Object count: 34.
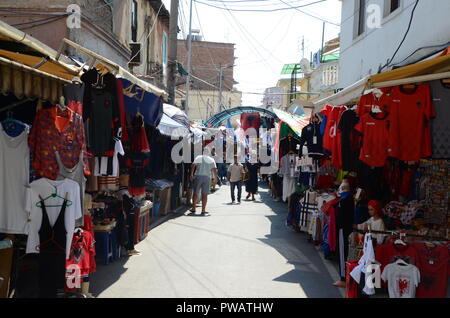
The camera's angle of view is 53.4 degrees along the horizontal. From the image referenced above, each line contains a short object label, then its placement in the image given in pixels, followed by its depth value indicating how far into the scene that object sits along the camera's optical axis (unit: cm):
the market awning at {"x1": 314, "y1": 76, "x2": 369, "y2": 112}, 622
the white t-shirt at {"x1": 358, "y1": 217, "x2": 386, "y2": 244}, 670
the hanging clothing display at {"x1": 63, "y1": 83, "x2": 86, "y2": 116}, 566
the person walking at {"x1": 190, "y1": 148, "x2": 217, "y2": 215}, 1410
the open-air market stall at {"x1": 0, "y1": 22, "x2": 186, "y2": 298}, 523
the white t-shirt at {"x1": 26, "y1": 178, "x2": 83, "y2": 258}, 537
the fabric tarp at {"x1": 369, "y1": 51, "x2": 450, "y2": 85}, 551
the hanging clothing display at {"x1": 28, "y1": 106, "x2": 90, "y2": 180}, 531
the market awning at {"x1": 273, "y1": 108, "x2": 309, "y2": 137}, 1216
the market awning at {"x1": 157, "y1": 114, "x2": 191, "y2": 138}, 1103
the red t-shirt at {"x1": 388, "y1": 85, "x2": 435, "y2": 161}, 621
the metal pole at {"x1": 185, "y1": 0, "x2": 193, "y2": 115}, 2300
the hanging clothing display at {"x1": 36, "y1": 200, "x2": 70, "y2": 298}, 540
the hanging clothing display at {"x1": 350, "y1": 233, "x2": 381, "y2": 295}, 571
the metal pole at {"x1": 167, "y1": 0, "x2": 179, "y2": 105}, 1655
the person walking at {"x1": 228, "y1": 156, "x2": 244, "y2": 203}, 1744
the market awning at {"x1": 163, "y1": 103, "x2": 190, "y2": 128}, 1308
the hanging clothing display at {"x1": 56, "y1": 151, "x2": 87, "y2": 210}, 549
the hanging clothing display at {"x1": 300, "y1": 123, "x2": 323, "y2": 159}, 952
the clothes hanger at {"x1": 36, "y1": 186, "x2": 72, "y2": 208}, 538
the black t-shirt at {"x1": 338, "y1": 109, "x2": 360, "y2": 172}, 698
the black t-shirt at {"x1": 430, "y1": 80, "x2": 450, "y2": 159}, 630
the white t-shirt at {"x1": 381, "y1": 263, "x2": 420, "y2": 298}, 561
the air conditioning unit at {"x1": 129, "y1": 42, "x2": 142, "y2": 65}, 1693
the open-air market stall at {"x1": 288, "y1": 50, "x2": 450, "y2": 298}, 573
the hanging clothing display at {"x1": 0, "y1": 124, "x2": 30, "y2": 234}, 526
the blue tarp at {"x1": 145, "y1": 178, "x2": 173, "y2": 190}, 1199
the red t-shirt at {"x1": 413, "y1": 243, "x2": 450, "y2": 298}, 570
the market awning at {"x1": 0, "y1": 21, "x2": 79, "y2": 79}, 505
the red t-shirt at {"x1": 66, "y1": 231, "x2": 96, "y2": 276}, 578
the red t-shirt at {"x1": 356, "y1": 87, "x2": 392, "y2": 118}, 632
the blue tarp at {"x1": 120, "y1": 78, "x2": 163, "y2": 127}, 786
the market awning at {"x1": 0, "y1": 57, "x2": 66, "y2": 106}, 432
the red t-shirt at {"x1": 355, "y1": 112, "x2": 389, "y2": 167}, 629
